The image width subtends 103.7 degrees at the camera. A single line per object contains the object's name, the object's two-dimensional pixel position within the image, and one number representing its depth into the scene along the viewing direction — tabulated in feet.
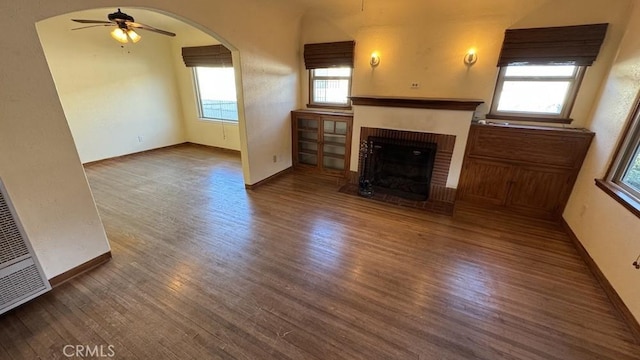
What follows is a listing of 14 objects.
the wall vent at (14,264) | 5.82
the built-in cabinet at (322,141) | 14.49
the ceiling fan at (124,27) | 9.59
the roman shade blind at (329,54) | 13.50
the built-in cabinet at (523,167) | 10.13
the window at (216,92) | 18.52
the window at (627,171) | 7.29
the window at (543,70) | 9.61
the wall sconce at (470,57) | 11.22
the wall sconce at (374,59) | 12.99
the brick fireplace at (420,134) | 11.46
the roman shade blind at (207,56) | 17.03
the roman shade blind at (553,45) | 9.44
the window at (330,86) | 14.57
